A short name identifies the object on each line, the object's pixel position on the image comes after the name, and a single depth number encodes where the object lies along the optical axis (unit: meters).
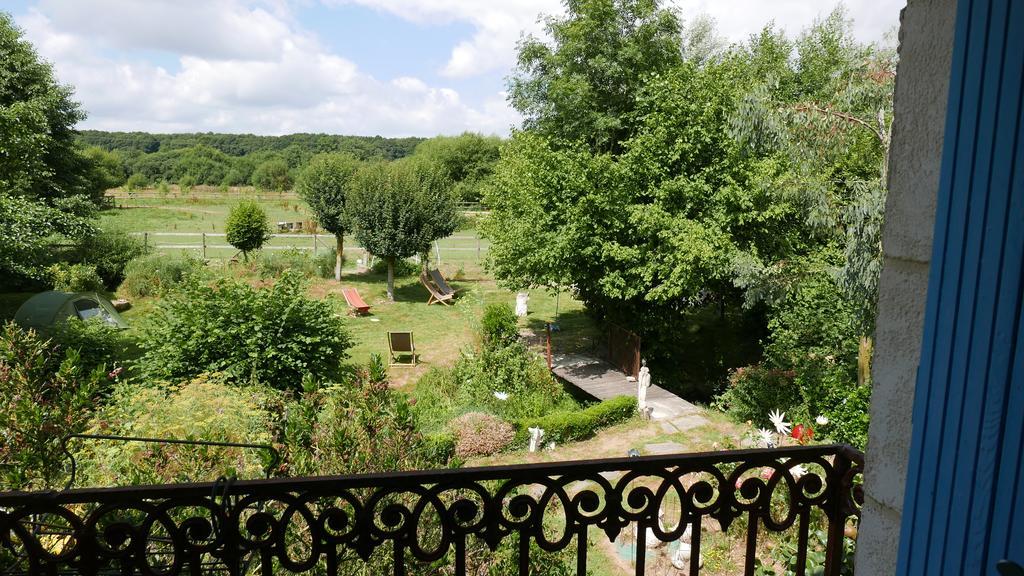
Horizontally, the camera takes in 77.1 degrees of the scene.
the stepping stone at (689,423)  10.53
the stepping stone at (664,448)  9.60
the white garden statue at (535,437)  9.55
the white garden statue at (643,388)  10.77
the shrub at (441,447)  7.98
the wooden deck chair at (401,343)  13.53
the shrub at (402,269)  22.72
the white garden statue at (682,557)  6.24
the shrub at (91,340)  10.27
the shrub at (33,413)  5.02
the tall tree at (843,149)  8.36
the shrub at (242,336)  8.96
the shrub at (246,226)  19.92
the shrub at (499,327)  12.08
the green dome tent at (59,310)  13.55
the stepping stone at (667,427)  10.35
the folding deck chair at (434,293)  19.29
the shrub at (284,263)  20.09
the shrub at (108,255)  18.78
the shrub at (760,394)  10.48
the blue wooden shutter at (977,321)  1.10
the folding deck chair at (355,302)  17.50
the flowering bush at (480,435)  9.28
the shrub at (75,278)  16.77
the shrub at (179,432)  5.05
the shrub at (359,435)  5.40
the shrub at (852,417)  8.27
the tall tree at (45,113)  16.28
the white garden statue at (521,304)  18.36
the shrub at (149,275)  18.41
